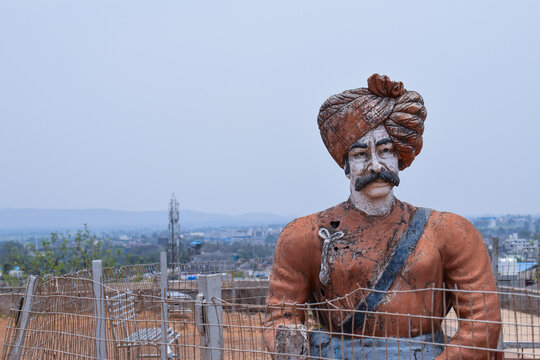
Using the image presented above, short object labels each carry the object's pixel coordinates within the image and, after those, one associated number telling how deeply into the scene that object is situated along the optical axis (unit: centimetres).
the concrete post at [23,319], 554
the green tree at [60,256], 1506
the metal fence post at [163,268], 870
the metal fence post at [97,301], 532
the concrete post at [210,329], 421
